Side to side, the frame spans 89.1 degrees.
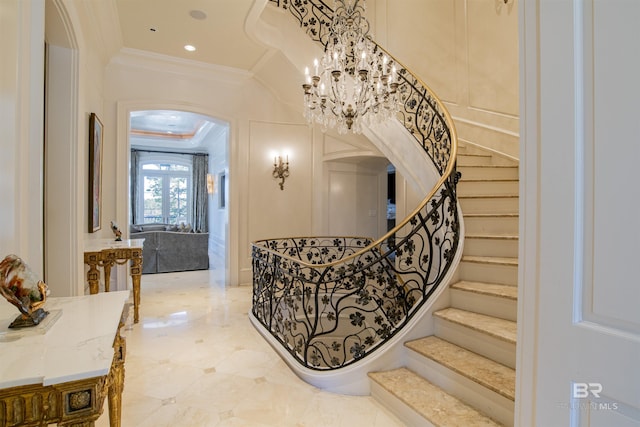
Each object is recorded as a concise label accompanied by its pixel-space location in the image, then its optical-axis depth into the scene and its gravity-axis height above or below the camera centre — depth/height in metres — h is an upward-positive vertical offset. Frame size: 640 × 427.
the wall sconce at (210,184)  10.48 +0.88
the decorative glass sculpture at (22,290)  1.16 -0.30
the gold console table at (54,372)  0.96 -0.48
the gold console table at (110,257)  3.39 -0.51
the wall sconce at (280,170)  6.21 +0.80
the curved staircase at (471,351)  1.91 -0.97
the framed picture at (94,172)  3.77 +0.46
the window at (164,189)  11.18 +0.79
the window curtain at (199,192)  11.56 +0.68
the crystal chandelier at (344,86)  3.46 +1.38
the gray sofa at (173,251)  7.08 -0.91
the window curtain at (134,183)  10.80 +0.91
